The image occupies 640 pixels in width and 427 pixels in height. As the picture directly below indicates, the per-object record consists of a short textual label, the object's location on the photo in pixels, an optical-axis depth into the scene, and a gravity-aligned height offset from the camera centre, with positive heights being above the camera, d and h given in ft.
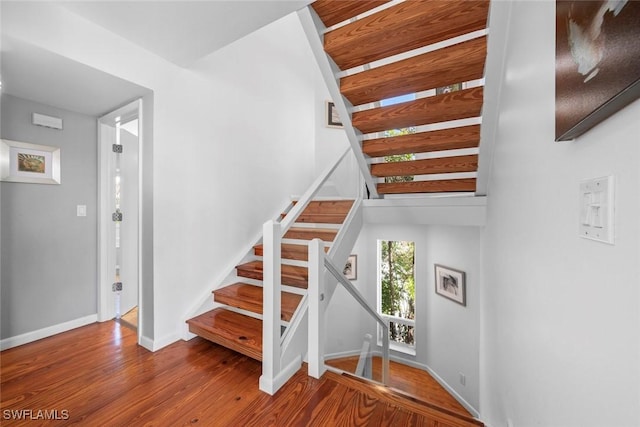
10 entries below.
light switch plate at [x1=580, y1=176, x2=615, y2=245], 1.92 +0.02
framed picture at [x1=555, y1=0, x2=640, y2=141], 1.52 +1.03
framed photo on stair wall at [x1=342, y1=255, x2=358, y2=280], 16.01 -3.29
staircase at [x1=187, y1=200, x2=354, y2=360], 6.51 -2.32
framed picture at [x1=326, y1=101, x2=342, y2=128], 15.47 +5.54
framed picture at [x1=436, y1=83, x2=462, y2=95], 10.74 +5.18
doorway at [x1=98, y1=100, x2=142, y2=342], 8.95 -0.08
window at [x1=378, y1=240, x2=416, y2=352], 15.48 -4.57
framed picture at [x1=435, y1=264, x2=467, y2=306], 12.09 -3.38
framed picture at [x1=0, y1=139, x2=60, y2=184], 7.10 +1.42
